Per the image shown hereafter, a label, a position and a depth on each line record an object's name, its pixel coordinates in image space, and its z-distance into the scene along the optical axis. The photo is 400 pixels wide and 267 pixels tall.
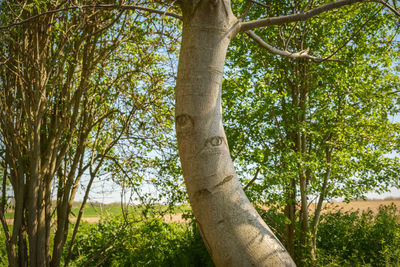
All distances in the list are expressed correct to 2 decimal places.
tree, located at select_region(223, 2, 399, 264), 4.88
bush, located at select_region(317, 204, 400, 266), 6.43
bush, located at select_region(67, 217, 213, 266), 5.42
